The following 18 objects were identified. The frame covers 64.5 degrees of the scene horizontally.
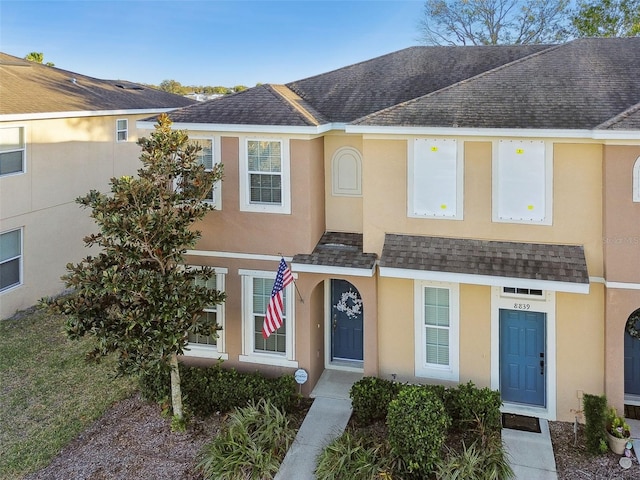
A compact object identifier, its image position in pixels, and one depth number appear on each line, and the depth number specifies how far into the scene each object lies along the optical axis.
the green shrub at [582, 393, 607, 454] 9.74
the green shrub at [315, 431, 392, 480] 8.92
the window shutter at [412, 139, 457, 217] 11.06
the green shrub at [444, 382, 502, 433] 10.12
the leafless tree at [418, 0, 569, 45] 32.03
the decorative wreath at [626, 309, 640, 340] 11.04
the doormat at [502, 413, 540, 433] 10.66
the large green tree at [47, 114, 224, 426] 9.66
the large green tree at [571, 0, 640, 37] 27.38
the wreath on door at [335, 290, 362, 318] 13.33
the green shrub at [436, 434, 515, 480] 8.73
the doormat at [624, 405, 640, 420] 10.82
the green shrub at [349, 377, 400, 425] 10.76
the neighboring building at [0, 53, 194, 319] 16.80
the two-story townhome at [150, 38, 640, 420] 10.27
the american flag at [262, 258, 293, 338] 11.01
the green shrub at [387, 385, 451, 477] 8.89
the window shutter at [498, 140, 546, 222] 10.55
